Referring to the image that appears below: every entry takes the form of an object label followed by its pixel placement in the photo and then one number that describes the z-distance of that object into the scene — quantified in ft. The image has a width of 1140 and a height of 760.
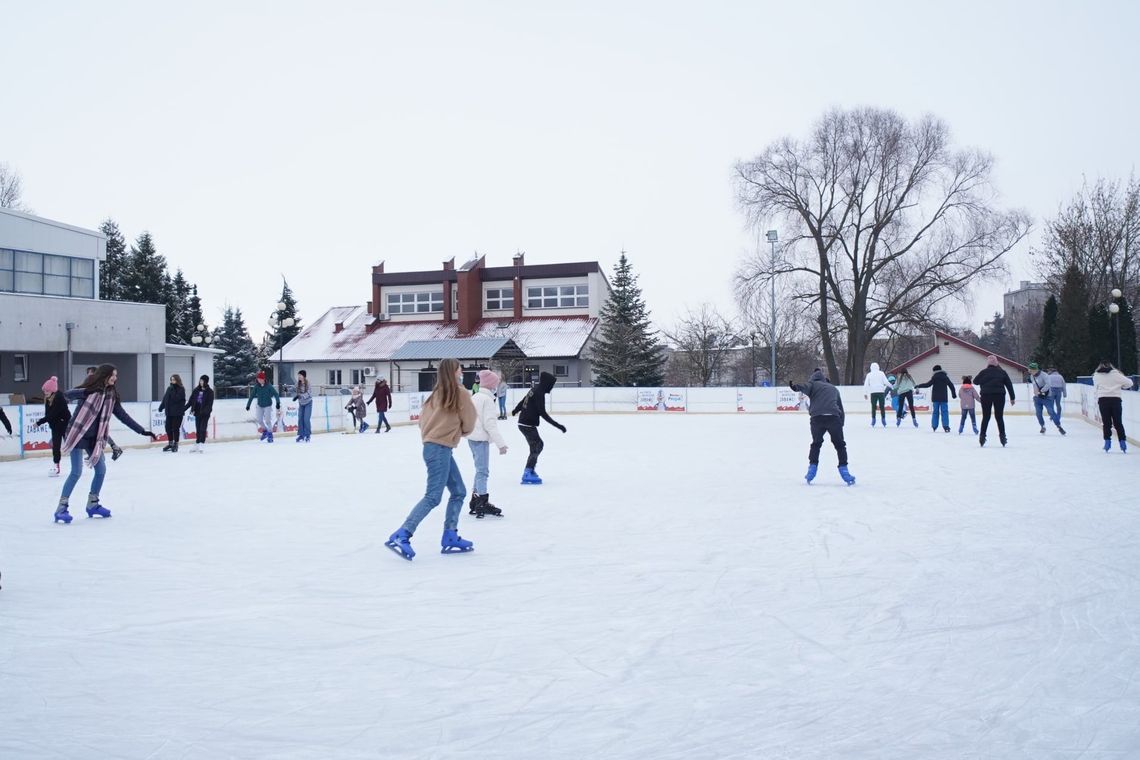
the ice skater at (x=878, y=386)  78.41
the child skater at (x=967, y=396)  69.92
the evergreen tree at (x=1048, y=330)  127.95
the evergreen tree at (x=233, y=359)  177.27
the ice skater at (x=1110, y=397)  47.85
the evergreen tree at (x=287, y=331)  214.28
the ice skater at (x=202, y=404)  63.41
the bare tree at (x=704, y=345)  173.99
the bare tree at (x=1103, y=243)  131.34
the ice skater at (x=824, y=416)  36.58
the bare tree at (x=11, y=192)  175.22
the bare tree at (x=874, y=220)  123.13
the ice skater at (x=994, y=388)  54.03
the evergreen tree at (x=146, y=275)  186.19
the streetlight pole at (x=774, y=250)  128.06
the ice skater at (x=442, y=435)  22.59
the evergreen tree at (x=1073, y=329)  114.62
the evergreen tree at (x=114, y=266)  196.33
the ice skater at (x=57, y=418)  36.25
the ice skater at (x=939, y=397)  69.67
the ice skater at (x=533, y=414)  38.63
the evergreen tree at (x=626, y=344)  161.07
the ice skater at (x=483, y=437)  29.55
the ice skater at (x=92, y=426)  28.12
